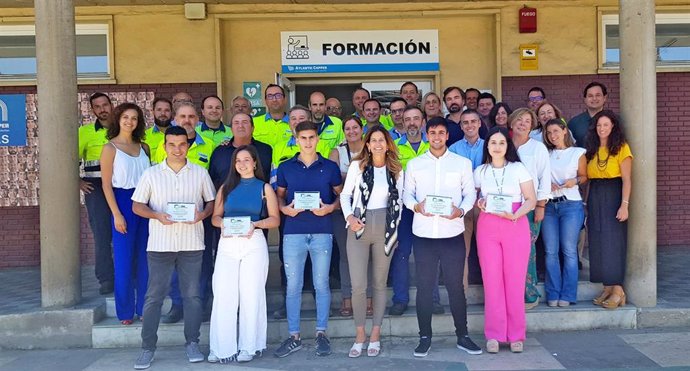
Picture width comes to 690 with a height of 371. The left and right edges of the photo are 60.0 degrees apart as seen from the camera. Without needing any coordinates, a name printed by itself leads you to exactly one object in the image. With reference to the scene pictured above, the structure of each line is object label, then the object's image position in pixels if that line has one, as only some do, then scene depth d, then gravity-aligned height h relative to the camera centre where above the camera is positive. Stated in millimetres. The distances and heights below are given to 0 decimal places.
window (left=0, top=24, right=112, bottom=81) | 8430 +1778
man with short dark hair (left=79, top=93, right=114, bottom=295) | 5852 -123
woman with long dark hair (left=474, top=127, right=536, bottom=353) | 4727 -568
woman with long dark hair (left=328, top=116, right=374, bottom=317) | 5152 -40
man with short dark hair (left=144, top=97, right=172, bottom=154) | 5785 +514
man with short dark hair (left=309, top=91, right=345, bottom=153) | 5641 +460
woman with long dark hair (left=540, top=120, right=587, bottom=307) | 5336 -333
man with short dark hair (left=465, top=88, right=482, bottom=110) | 6707 +789
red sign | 8383 +2084
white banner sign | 8508 +1716
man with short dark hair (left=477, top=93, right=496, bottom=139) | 6262 +671
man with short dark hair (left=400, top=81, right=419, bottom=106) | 6609 +855
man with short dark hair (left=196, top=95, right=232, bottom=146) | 5625 +483
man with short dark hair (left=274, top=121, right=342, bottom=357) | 4824 -425
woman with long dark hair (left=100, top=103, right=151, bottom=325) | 5086 -200
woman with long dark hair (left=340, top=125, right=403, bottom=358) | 4738 -296
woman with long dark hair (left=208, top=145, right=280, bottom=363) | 4707 -712
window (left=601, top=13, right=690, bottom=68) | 8539 +1811
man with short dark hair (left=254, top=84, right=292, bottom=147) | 5742 +507
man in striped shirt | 4688 -465
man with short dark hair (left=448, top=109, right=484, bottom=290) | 5158 +187
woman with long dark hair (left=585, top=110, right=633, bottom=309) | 5410 -334
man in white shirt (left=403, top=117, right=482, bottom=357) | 4691 -381
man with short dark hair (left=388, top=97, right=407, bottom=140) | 5734 +515
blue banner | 8398 +834
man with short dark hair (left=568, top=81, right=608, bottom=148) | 5848 +570
